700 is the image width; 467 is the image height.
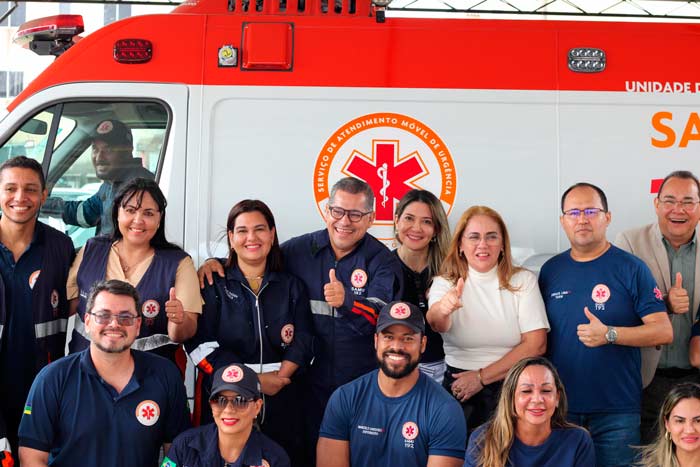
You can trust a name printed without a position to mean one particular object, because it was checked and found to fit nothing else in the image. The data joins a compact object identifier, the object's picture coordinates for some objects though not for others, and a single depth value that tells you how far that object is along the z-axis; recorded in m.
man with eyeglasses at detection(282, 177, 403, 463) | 3.67
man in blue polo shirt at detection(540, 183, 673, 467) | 3.61
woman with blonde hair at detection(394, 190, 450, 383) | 3.86
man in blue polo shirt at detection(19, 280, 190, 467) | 3.21
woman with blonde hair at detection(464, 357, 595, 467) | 3.28
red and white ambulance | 4.05
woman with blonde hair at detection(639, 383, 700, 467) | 3.25
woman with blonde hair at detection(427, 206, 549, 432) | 3.65
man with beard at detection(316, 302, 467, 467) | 3.41
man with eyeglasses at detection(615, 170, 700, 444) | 3.87
